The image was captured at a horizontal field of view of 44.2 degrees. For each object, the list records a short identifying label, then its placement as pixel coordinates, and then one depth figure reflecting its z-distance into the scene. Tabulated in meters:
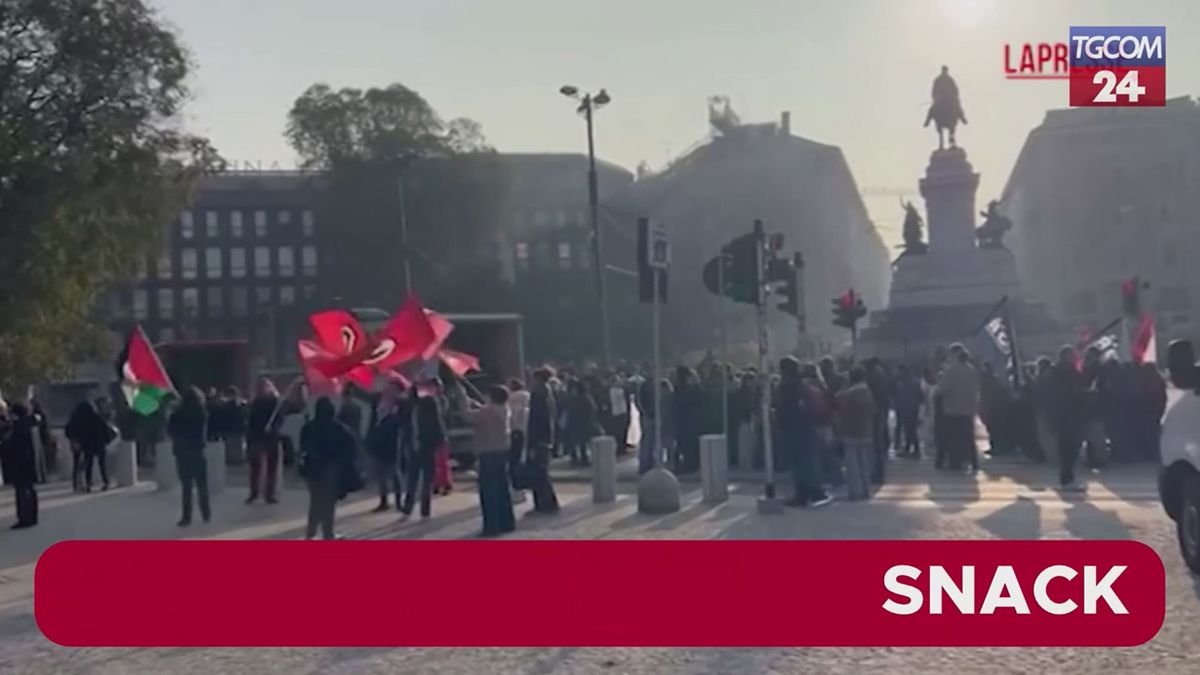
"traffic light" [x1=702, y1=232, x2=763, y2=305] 15.78
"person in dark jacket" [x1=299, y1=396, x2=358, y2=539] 13.20
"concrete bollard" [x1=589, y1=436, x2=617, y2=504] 16.91
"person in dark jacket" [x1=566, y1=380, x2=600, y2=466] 23.14
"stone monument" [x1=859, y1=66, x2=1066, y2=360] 48.03
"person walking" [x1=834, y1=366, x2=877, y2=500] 16.11
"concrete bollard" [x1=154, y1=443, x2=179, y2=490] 21.48
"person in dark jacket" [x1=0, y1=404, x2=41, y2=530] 16.11
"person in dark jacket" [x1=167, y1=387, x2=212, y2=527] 15.59
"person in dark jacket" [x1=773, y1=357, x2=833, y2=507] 15.70
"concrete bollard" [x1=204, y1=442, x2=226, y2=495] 19.56
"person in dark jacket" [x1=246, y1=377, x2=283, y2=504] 18.03
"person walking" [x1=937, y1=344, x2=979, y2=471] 18.83
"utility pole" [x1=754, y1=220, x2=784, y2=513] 15.19
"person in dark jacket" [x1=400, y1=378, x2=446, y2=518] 15.54
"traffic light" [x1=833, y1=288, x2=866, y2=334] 28.98
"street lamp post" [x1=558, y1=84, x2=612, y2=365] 36.97
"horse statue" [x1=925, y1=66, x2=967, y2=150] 50.16
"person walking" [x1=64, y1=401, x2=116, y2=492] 20.98
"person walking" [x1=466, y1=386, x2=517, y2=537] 13.97
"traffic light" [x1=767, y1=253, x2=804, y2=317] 16.57
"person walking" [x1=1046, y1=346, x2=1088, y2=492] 16.52
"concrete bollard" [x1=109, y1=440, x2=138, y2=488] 22.62
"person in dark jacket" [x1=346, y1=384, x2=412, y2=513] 16.39
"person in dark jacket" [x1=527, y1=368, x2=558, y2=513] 15.86
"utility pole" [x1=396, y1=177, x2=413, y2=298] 54.53
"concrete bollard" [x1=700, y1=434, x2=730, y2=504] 16.31
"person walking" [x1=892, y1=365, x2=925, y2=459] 22.95
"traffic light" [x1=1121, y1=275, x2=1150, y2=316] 30.38
